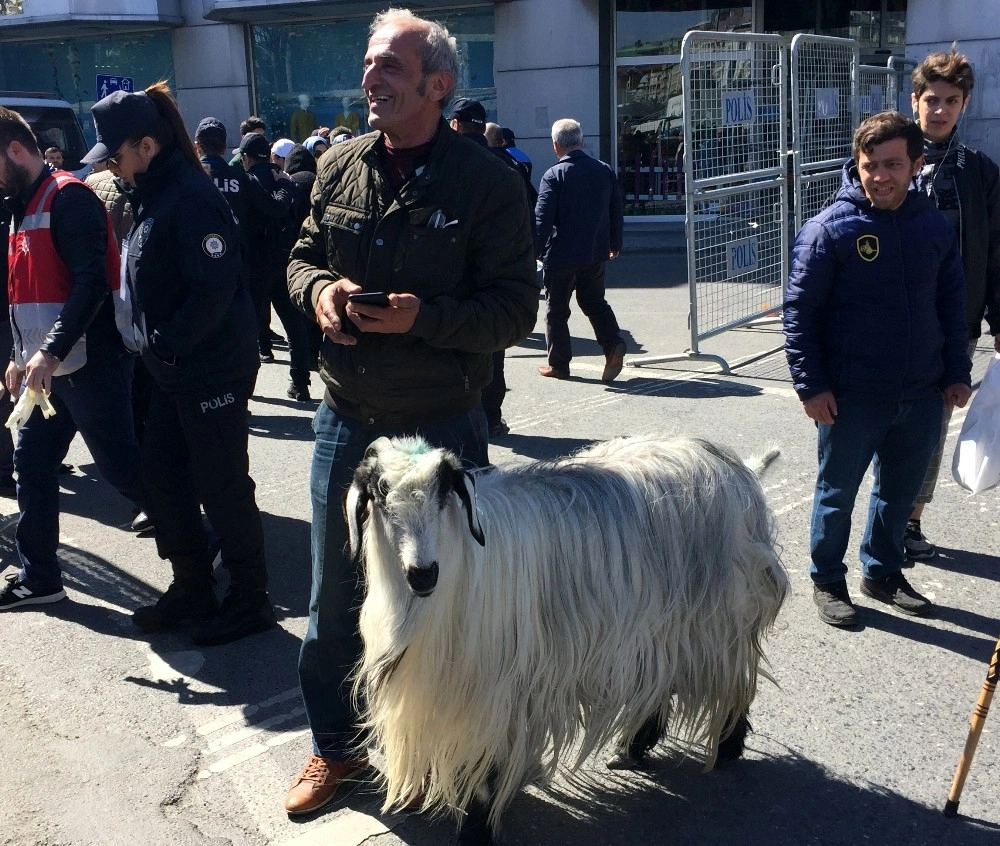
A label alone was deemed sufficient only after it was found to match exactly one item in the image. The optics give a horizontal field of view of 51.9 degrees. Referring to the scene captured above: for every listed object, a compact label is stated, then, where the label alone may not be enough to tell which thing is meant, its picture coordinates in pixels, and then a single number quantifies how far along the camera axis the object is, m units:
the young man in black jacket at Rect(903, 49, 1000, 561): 4.56
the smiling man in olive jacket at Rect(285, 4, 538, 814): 2.88
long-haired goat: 2.70
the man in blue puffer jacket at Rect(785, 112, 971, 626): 4.05
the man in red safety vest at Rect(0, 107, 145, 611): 4.55
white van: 15.05
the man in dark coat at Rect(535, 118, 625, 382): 8.36
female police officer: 4.04
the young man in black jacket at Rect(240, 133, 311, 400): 8.26
